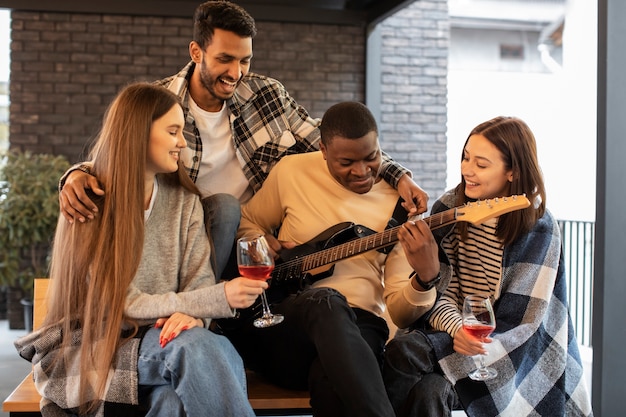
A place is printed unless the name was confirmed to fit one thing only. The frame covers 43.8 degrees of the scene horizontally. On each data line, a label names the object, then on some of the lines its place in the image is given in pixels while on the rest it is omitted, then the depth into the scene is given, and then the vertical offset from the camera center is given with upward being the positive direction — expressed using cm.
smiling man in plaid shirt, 310 +42
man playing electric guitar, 219 -22
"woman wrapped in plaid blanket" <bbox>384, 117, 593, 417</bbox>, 239 -31
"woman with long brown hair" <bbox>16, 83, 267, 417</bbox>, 217 -25
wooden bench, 239 -59
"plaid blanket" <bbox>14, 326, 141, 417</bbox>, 222 -47
